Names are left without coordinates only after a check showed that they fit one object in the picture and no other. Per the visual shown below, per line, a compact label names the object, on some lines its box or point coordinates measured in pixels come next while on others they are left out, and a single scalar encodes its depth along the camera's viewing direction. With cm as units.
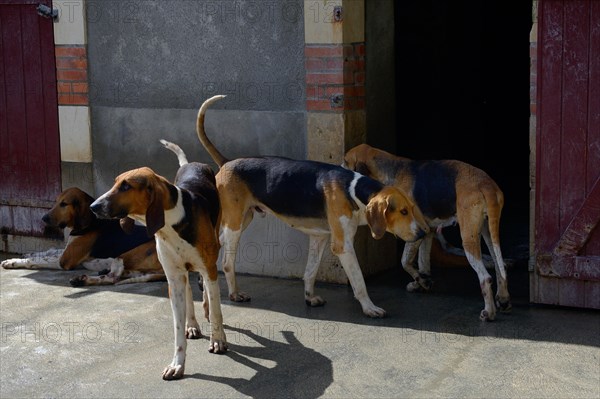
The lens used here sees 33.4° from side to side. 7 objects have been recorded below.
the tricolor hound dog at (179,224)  591
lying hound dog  848
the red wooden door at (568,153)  706
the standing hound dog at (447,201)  718
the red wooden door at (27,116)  941
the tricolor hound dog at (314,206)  703
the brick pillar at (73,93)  916
